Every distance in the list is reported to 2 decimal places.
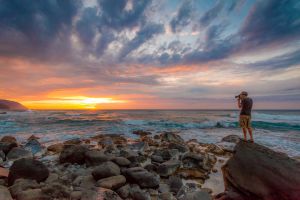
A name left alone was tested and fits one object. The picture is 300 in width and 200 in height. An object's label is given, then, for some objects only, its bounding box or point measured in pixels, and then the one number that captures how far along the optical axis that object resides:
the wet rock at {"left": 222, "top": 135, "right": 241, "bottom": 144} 13.62
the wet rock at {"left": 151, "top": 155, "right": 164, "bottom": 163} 8.68
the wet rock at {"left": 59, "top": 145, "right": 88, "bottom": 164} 8.18
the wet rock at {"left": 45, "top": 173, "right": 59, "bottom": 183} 5.97
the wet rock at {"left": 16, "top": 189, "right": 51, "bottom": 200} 4.35
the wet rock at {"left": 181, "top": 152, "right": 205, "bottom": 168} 7.84
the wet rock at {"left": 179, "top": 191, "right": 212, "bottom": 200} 4.60
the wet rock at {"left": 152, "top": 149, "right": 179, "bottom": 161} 9.24
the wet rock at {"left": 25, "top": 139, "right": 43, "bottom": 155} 10.47
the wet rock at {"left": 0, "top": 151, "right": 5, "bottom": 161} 8.83
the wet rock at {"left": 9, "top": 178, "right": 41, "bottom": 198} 4.78
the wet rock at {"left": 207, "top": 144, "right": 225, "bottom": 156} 10.41
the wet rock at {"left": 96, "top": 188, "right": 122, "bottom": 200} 4.75
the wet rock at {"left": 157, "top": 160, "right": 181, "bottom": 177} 7.02
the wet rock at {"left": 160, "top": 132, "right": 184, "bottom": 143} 14.08
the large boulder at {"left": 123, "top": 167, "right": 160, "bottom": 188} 5.89
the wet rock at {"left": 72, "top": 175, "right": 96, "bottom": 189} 5.75
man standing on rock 7.23
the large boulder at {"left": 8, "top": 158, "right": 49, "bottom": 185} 5.82
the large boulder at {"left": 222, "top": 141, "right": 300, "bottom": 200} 4.00
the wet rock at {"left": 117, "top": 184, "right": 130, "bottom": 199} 5.32
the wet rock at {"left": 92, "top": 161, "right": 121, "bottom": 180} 6.17
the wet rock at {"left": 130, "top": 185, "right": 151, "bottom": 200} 5.09
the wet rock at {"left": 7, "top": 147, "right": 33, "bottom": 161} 9.00
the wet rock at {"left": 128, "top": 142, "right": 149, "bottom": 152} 11.47
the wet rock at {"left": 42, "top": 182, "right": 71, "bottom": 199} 4.46
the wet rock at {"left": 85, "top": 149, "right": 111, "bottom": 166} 7.81
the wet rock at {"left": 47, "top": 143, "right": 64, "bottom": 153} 10.43
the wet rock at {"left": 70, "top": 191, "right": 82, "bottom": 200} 4.52
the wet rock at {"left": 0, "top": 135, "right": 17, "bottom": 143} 12.06
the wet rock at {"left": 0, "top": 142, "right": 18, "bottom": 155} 9.54
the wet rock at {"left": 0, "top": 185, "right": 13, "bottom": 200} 3.96
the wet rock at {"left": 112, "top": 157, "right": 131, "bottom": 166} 7.38
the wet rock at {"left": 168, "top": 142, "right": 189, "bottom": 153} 10.50
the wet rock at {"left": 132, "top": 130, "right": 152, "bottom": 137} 18.14
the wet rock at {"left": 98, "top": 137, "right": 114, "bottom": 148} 12.33
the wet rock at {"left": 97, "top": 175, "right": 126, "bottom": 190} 5.56
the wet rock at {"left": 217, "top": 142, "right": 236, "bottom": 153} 11.29
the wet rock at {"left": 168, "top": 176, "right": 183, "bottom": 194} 5.91
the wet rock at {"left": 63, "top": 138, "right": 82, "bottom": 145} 12.77
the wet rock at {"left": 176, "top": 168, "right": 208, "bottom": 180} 6.97
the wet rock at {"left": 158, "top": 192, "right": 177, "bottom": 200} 5.24
